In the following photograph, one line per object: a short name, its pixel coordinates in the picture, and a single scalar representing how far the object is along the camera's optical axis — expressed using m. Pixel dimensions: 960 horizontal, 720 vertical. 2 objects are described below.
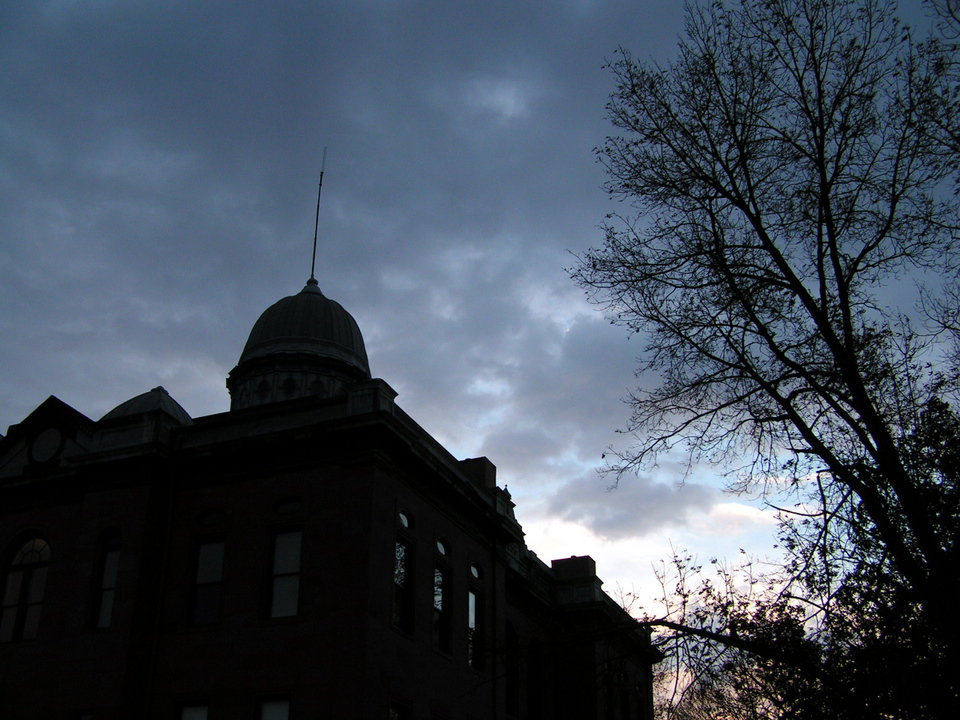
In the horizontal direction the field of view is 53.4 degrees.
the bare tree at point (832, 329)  12.05
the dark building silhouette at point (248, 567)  21.73
